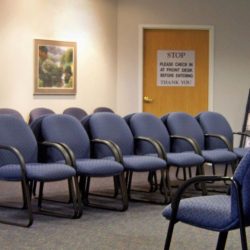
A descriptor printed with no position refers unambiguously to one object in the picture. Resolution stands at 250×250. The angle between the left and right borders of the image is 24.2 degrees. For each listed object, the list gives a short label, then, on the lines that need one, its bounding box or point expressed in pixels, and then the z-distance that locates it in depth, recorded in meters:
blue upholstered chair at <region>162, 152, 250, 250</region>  2.83
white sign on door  8.88
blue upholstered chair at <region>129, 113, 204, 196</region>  5.75
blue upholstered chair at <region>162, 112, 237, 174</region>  6.04
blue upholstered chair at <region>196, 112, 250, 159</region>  6.52
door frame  8.75
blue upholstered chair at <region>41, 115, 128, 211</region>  4.97
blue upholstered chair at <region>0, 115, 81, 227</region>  4.54
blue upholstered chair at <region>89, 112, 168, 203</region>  5.33
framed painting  7.94
